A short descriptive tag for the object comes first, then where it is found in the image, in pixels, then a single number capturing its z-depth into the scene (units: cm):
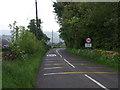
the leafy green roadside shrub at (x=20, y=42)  1708
